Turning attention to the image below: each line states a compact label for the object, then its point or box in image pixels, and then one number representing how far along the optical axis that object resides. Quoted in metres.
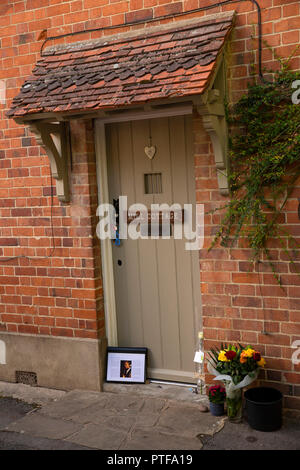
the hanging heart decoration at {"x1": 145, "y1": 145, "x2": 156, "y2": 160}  5.17
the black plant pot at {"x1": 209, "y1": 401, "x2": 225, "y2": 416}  4.69
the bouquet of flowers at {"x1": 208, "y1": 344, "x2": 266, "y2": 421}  4.45
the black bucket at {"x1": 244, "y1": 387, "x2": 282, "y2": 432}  4.32
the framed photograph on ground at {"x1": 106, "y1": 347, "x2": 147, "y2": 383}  5.41
